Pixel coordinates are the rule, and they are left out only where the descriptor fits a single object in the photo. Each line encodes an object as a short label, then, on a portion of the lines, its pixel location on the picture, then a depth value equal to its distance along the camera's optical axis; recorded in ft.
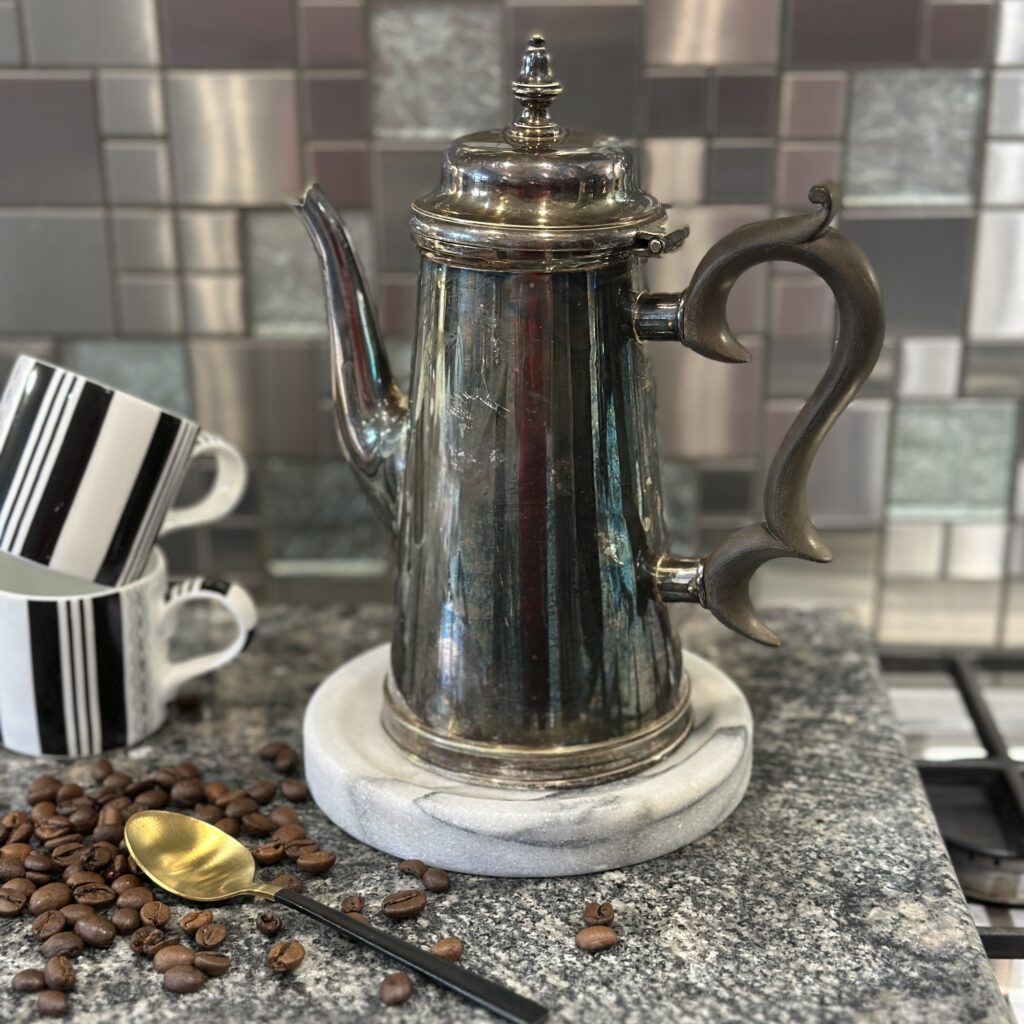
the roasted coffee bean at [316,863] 2.15
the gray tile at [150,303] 3.05
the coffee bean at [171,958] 1.92
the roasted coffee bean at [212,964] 1.92
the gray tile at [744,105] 2.86
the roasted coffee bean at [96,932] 1.98
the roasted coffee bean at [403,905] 2.03
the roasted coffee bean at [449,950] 1.94
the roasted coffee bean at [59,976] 1.89
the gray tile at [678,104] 2.86
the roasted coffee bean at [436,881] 2.11
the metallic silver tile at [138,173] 2.95
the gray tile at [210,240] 2.99
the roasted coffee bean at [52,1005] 1.84
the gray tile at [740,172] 2.89
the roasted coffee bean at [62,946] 1.96
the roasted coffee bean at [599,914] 2.02
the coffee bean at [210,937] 1.98
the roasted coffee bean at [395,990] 1.86
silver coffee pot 1.98
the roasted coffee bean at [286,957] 1.92
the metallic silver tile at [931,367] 3.03
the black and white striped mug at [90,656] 2.41
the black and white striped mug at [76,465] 2.32
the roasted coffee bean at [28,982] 1.89
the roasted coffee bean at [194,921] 2.01
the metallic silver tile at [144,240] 2.99
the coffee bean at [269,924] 2.01
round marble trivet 2.11
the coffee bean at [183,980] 1.88
